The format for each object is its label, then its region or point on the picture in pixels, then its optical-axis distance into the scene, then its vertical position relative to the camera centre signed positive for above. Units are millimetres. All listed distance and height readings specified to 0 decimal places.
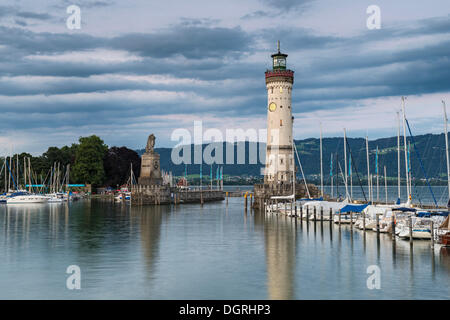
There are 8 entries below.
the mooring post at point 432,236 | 35747 -4591
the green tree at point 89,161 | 128625 +5063
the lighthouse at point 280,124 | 84062 +9591
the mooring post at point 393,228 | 41416 -4556
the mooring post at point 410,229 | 39094 -4394
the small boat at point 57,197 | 109625 -4284
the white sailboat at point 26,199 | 103438 -4241
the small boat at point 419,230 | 40062 -4624
